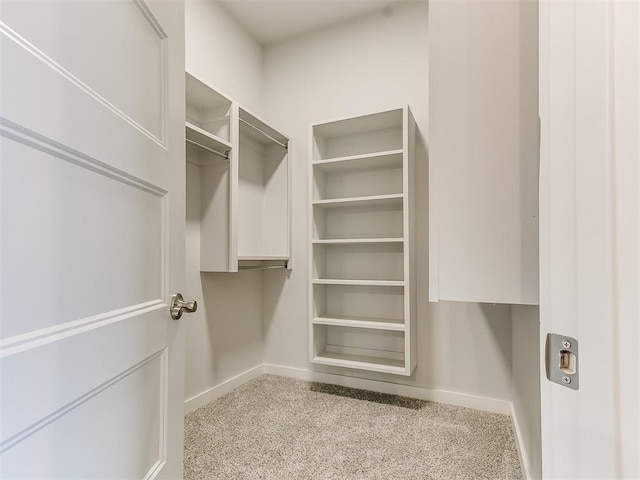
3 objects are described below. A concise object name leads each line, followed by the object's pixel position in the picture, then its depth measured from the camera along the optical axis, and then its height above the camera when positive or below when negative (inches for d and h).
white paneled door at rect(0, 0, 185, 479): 17.4 +0.2
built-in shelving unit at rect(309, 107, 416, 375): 88.7 -0.8
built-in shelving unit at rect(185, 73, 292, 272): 82.8 +16.2
